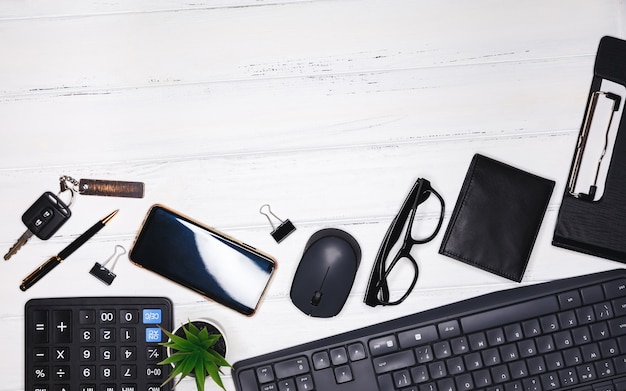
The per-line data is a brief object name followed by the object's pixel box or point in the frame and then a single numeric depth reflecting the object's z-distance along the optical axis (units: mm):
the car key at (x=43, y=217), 932
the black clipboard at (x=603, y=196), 946
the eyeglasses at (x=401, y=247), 939
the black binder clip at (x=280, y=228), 941
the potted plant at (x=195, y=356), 853
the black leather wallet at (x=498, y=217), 941
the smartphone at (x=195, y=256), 931
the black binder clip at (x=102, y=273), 933
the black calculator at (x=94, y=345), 910
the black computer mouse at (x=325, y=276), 913
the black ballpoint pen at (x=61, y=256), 933
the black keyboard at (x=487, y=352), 908
